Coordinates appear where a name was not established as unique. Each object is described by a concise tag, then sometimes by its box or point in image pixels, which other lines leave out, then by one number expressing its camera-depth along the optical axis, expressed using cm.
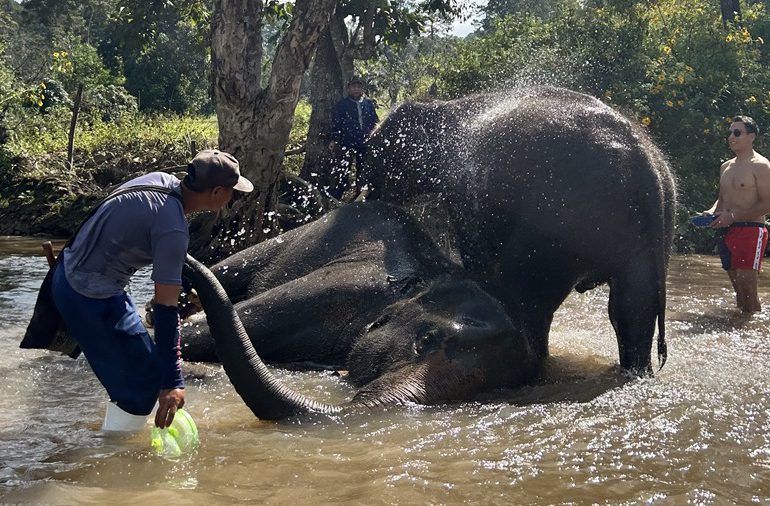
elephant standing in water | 514
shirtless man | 732
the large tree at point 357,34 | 1486
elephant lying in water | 408
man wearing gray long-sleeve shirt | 340
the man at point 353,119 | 1045
